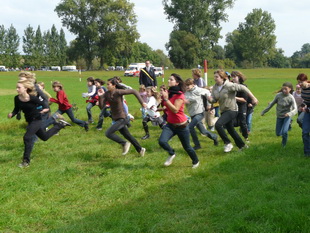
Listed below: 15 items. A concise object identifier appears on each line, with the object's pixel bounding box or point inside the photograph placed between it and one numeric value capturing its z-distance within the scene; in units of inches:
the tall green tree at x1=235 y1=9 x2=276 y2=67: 3641.7
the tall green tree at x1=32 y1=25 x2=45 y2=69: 4318.4
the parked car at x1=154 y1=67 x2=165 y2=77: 2284.9
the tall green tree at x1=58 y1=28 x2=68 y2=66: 4539.9
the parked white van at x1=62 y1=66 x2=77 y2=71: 4208.2
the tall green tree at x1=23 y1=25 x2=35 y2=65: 4613.7
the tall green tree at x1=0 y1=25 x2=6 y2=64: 4402.1
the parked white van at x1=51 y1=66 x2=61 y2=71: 4252.0
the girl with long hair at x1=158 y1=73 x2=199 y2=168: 274.1
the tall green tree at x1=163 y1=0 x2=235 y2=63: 2728.8
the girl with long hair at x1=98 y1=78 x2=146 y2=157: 319.3
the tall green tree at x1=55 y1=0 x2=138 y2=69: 2888.8
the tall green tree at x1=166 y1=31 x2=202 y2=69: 2711.6
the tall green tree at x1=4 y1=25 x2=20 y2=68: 4170.8
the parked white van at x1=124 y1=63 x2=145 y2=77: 2245.3
